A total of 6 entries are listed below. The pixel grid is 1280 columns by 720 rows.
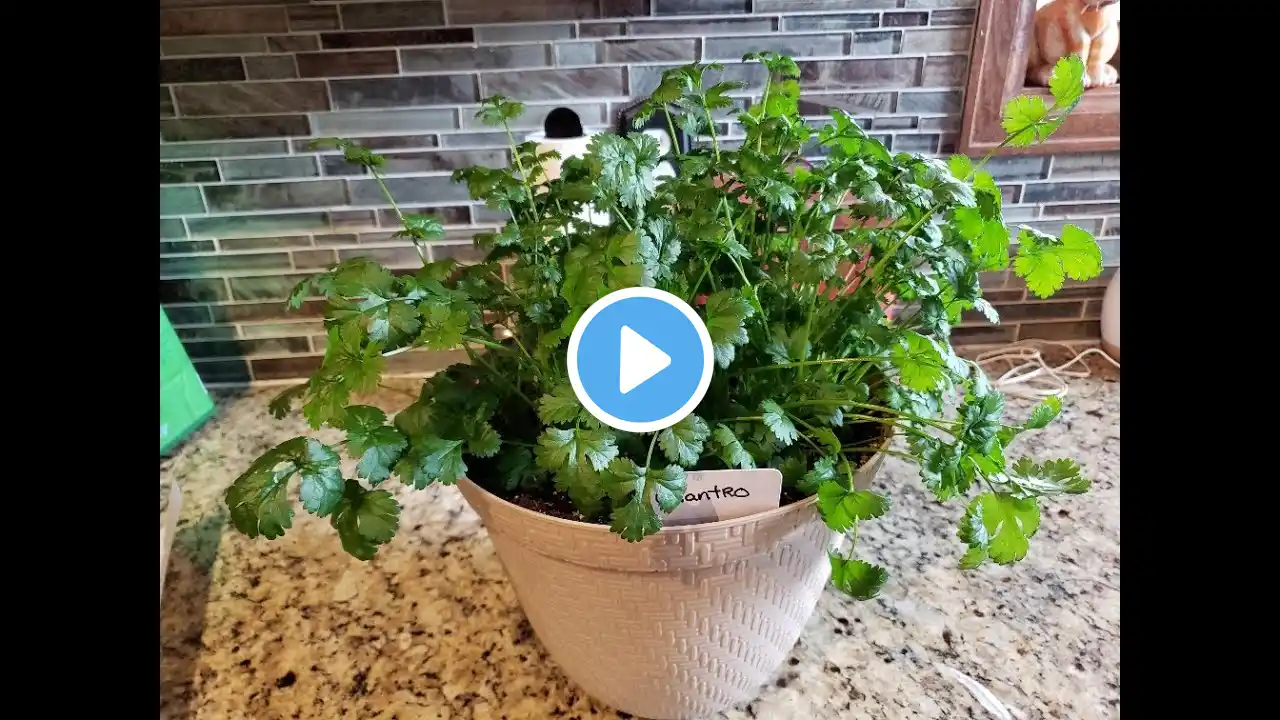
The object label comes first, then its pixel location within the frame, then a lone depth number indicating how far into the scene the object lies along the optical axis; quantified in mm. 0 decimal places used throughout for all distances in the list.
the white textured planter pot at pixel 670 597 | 550
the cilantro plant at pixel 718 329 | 509
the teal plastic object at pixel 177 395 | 1046
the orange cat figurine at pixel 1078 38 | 1014
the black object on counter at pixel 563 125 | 1024
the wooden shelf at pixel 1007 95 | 998
